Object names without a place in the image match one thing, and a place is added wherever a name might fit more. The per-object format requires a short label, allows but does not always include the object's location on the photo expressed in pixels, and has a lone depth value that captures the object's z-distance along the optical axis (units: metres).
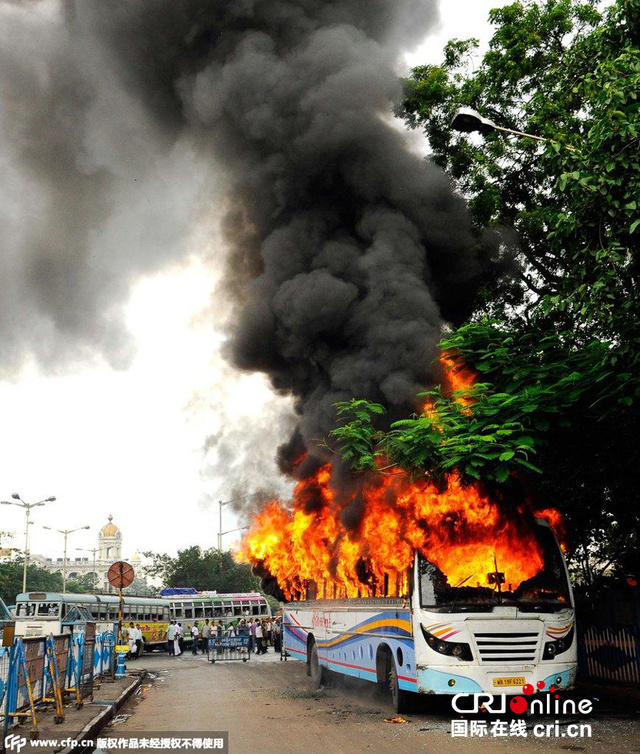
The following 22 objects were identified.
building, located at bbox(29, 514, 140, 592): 134.00
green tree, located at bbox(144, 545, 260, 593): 61.28
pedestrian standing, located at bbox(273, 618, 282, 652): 32.78
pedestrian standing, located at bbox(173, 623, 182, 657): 30.00
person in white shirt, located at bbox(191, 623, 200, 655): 31.68
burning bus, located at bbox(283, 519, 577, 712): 9.27
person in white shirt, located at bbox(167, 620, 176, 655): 29.94
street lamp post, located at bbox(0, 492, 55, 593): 35.59
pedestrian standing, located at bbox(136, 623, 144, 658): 28.33
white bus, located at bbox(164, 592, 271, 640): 35.75
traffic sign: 16.47
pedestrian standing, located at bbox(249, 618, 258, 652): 31.87
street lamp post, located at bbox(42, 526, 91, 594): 48.11
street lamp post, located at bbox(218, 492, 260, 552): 51.79
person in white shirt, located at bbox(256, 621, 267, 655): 31.06
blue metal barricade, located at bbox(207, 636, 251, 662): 25.38
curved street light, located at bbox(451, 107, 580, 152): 9.35
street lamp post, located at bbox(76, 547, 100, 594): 121.44
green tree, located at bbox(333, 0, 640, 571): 8.53
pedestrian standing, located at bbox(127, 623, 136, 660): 27.30
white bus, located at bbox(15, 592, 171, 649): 25.38
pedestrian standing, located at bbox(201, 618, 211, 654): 30.31
